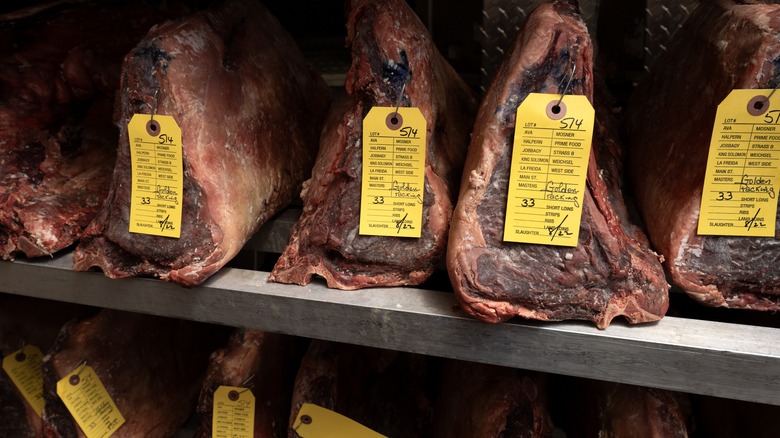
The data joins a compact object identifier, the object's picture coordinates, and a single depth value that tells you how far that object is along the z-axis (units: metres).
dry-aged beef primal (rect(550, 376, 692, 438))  1.07
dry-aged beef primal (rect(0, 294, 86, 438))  1.64
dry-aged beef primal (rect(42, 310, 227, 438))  1.41
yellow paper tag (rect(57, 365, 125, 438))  1.39
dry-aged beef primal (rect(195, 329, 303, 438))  1.35
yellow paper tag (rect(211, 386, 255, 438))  1.35
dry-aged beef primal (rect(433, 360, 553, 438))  1.17
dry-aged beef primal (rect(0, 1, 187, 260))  1.33
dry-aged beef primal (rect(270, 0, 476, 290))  1.04
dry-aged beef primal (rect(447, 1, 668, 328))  0.92
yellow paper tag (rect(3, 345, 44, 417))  1.66
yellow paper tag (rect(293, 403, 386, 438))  1.27
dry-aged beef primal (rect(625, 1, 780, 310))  0.92
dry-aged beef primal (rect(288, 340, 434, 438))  1.32
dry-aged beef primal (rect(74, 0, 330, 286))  1.07
